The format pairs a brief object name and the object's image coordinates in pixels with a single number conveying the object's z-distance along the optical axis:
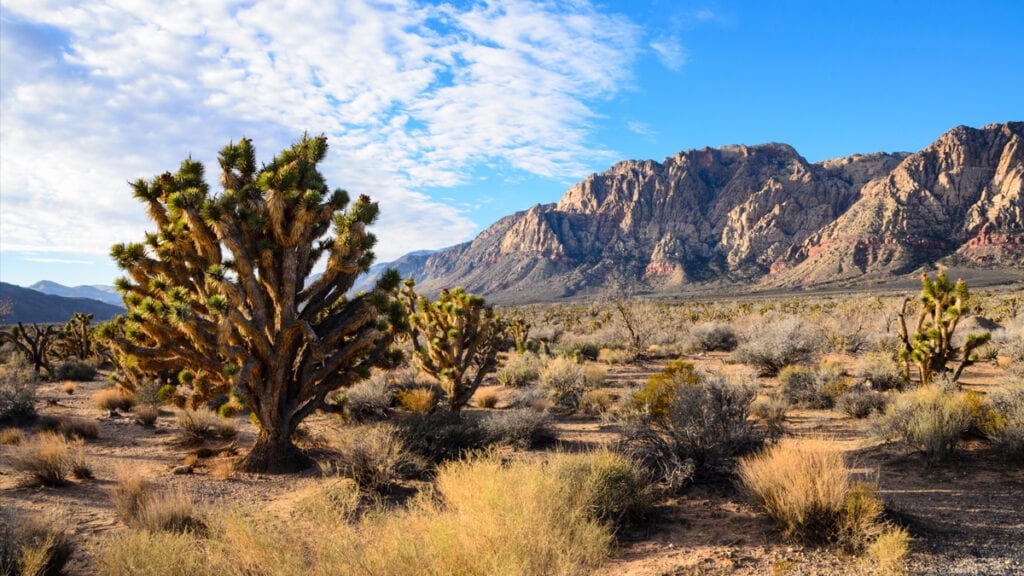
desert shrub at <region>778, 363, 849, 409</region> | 11.72
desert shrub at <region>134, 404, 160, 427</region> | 11.59
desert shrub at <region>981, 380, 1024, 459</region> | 6.55
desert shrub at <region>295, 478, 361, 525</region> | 4.59
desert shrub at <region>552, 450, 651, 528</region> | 5.14
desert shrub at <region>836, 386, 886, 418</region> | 10.32
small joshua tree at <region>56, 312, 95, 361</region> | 24.94
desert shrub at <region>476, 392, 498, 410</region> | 14.12
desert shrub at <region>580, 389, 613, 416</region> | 12.62
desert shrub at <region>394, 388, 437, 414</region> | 12.33
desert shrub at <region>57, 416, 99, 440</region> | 10.08
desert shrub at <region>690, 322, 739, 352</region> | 24.33
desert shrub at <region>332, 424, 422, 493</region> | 6.80
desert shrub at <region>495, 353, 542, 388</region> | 16.86
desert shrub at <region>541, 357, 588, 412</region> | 13.64
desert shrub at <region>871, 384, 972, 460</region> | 7.01
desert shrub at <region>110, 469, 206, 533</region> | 4.95
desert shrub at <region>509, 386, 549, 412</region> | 12.65
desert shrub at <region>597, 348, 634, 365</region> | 21.53
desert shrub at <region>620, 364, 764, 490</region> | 6.56
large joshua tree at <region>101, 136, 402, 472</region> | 7.64
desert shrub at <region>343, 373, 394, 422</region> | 12.27
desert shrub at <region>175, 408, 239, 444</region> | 10.15
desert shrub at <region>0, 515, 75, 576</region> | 3.84
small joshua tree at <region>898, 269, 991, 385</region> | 11.45
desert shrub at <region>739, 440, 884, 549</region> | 4.45
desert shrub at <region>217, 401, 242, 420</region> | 8.19
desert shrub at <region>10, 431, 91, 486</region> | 6.94
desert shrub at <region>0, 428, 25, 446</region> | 9.47
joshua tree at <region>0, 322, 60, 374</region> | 19.52
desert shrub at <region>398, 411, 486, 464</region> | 7.90
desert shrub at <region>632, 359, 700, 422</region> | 9.38
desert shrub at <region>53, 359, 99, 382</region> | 19.17
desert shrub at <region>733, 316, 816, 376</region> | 16.97
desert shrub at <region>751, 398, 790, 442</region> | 9.90
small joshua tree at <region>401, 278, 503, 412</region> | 12.55
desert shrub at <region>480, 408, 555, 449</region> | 9.20
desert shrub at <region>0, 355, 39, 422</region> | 10.95
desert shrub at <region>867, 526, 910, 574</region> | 4.00
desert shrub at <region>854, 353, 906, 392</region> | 13.02
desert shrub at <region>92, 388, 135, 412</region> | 13.23
